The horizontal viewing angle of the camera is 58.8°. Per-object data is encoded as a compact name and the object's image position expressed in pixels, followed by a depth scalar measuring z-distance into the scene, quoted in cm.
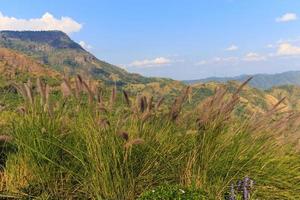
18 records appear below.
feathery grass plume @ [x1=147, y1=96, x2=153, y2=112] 292
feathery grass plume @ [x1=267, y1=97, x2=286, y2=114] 301
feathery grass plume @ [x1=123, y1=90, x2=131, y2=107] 293
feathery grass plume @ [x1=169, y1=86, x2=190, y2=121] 305
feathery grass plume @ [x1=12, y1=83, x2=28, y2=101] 320
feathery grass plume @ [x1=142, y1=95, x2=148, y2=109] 296
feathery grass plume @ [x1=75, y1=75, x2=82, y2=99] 304
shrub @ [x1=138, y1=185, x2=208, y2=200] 235
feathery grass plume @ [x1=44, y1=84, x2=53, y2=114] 308
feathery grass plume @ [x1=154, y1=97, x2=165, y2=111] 307
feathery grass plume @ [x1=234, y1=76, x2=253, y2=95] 299
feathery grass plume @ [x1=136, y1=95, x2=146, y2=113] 295
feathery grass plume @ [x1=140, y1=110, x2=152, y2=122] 286
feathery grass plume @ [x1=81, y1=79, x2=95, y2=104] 294
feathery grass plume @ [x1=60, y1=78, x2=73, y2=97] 308
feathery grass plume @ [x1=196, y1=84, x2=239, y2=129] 292
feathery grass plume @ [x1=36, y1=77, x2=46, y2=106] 316
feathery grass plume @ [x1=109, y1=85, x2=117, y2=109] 295
